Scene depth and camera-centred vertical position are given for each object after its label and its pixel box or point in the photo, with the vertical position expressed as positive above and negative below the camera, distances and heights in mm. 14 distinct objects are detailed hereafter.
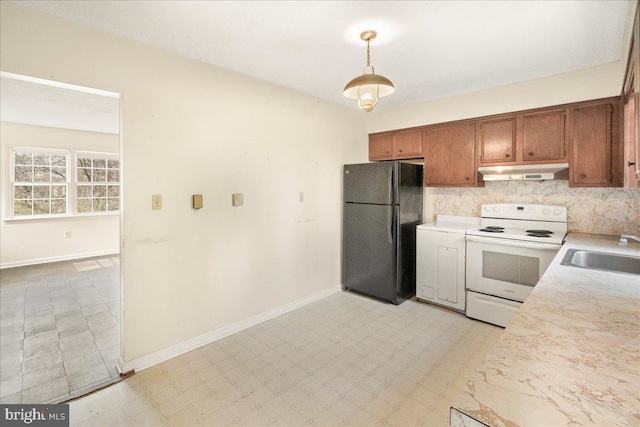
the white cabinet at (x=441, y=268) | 3199 -655
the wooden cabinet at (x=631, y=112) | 1444 +611
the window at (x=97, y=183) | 5703 +542
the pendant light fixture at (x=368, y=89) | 1870 +786
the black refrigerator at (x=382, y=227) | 3422 -212
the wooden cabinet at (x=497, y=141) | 3064 +727
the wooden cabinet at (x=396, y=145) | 3768 +861
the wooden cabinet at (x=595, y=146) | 2535 +549
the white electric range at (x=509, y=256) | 2719 -447
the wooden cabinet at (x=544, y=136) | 2787 +703
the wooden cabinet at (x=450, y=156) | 3334 +629
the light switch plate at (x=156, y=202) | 2316 +65
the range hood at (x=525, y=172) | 2814 +372
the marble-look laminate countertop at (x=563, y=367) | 630 -421
